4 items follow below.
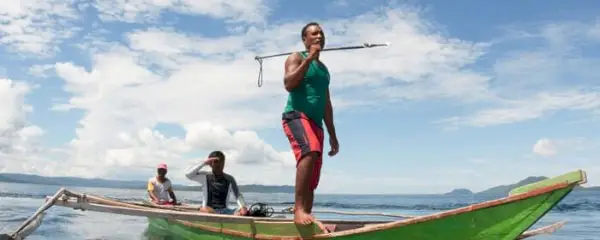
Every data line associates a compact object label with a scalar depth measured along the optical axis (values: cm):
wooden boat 402
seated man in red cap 1250
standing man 508
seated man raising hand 914
